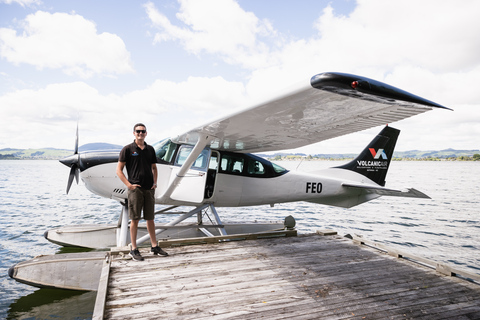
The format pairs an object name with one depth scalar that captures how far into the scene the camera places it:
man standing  3.79
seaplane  2.66
